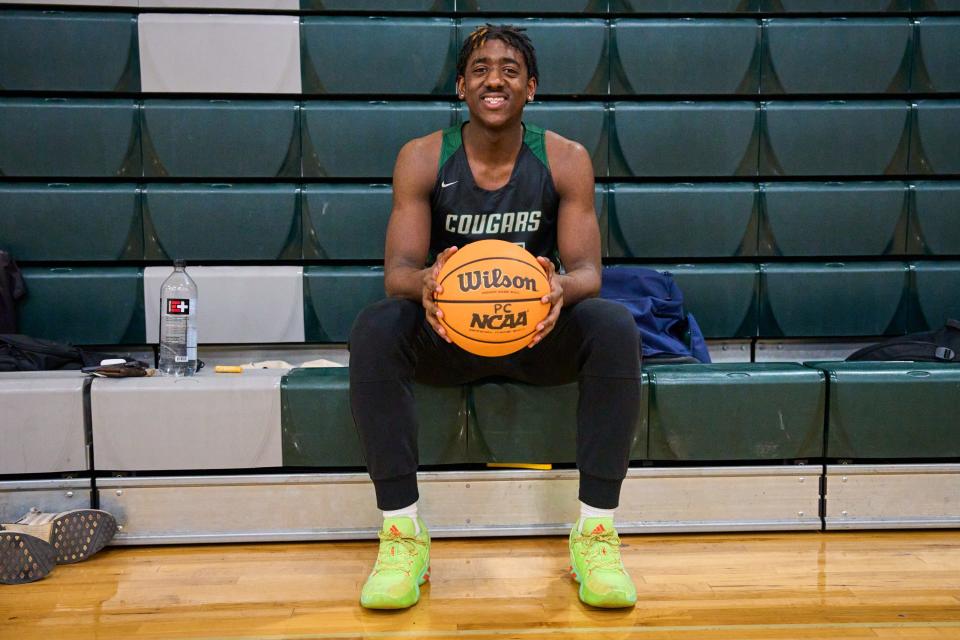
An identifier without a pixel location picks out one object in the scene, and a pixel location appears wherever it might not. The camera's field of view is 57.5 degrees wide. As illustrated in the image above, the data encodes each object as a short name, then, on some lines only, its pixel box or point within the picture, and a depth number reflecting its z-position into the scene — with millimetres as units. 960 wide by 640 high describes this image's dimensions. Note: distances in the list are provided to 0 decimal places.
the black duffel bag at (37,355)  2283
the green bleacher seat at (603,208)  2715
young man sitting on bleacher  1774
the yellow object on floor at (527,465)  2100
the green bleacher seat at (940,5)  2758
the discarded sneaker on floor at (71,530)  1911
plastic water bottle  2342
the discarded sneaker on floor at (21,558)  1812
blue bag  2406
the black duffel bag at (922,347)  2383
